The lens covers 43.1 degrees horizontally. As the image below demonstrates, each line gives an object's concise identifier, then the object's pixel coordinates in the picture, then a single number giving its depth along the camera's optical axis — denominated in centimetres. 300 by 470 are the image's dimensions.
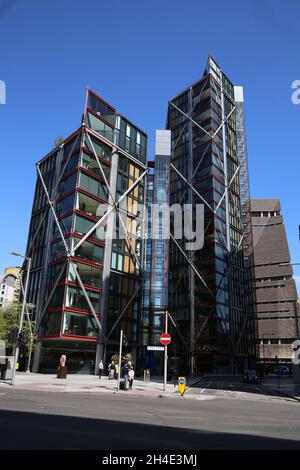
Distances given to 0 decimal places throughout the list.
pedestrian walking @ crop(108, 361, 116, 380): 3838
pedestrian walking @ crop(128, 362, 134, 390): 2589
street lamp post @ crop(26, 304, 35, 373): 4772
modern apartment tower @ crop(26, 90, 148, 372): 5084
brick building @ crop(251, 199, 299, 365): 11756
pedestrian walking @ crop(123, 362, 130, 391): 2539
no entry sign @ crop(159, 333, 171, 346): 2666
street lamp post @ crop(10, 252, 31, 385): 2500
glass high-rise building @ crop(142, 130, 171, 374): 8294
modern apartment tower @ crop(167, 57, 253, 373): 7450
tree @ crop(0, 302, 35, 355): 5037
